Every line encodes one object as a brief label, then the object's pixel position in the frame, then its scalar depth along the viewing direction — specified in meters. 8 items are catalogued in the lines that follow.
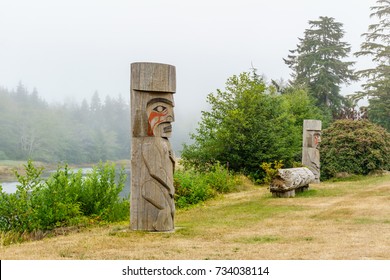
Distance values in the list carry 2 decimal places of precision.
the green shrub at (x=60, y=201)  8.43
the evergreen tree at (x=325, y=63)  37.28
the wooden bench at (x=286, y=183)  12.89
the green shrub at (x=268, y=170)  15.68
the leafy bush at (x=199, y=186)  12.74
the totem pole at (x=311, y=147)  17.95
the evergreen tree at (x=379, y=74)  33.06
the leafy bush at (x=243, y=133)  18.84
